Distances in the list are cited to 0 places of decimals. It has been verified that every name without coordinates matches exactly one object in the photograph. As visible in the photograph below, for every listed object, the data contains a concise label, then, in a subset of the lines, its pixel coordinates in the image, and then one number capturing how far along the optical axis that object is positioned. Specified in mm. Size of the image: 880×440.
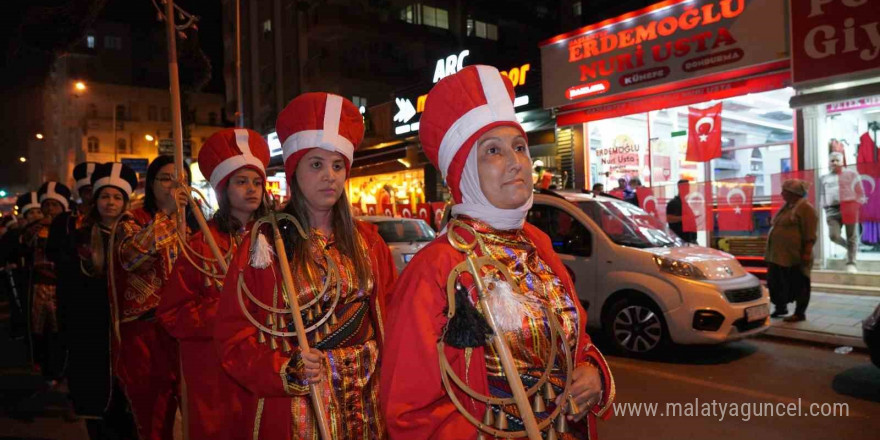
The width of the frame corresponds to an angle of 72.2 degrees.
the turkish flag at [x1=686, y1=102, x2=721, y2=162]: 12555
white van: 6828
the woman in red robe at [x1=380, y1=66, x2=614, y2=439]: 1621
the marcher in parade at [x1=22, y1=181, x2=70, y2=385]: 6945
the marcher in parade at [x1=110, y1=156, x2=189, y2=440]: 3664
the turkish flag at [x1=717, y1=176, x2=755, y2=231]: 11281
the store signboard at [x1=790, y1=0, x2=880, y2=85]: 10578
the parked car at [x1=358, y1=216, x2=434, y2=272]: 9784
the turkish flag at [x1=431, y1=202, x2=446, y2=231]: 16328
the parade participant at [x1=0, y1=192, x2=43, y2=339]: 9547
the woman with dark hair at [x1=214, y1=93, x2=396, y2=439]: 2238
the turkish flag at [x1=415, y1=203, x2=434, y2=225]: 17109
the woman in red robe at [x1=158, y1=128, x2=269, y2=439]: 3012
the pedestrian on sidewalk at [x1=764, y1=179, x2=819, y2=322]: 8602
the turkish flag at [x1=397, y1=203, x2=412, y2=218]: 18000
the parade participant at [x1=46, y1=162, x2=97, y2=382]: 4238
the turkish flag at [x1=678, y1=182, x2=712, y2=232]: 11547
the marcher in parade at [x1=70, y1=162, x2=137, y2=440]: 4043
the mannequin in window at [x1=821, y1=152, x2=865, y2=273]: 9953
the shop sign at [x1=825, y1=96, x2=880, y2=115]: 11430
